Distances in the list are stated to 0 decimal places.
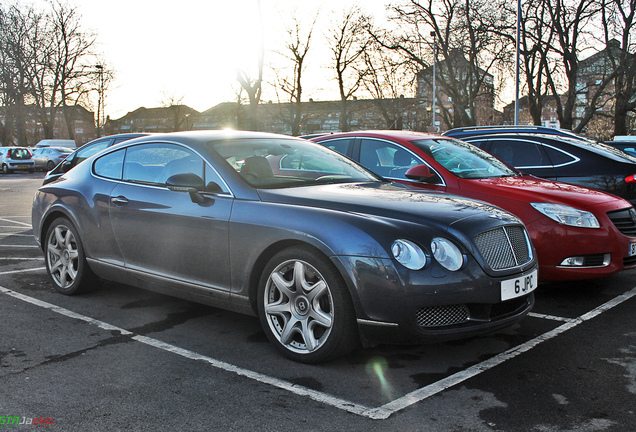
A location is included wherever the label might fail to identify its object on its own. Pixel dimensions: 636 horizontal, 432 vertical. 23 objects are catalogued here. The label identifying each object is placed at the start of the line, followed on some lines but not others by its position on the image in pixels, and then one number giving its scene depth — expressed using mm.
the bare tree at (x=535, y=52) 27516
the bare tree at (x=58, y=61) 48656
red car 5191
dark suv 7160
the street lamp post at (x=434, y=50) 32350
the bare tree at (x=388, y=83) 35312
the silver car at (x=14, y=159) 33875
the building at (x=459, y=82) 33078
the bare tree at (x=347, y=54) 38562
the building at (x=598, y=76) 27094
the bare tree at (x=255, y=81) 25531
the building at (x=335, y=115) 44125
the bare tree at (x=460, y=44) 28953
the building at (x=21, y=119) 51250
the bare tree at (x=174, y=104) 62656
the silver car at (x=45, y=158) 37156
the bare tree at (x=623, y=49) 25781
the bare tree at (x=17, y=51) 46750
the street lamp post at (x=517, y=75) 24539
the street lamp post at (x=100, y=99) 50141
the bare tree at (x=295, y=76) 38469
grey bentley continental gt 3340
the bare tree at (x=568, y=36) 26672
